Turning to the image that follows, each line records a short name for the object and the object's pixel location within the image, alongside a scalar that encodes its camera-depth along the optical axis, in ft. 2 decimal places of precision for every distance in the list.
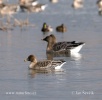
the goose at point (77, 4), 165.85
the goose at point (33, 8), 156.25
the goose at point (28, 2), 173.37
